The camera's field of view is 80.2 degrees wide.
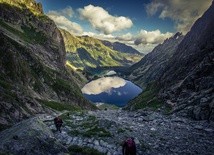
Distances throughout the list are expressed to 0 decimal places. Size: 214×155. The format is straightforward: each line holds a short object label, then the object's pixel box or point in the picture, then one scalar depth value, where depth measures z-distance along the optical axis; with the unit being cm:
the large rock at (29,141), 1051
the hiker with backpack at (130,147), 996
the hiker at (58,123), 1696
